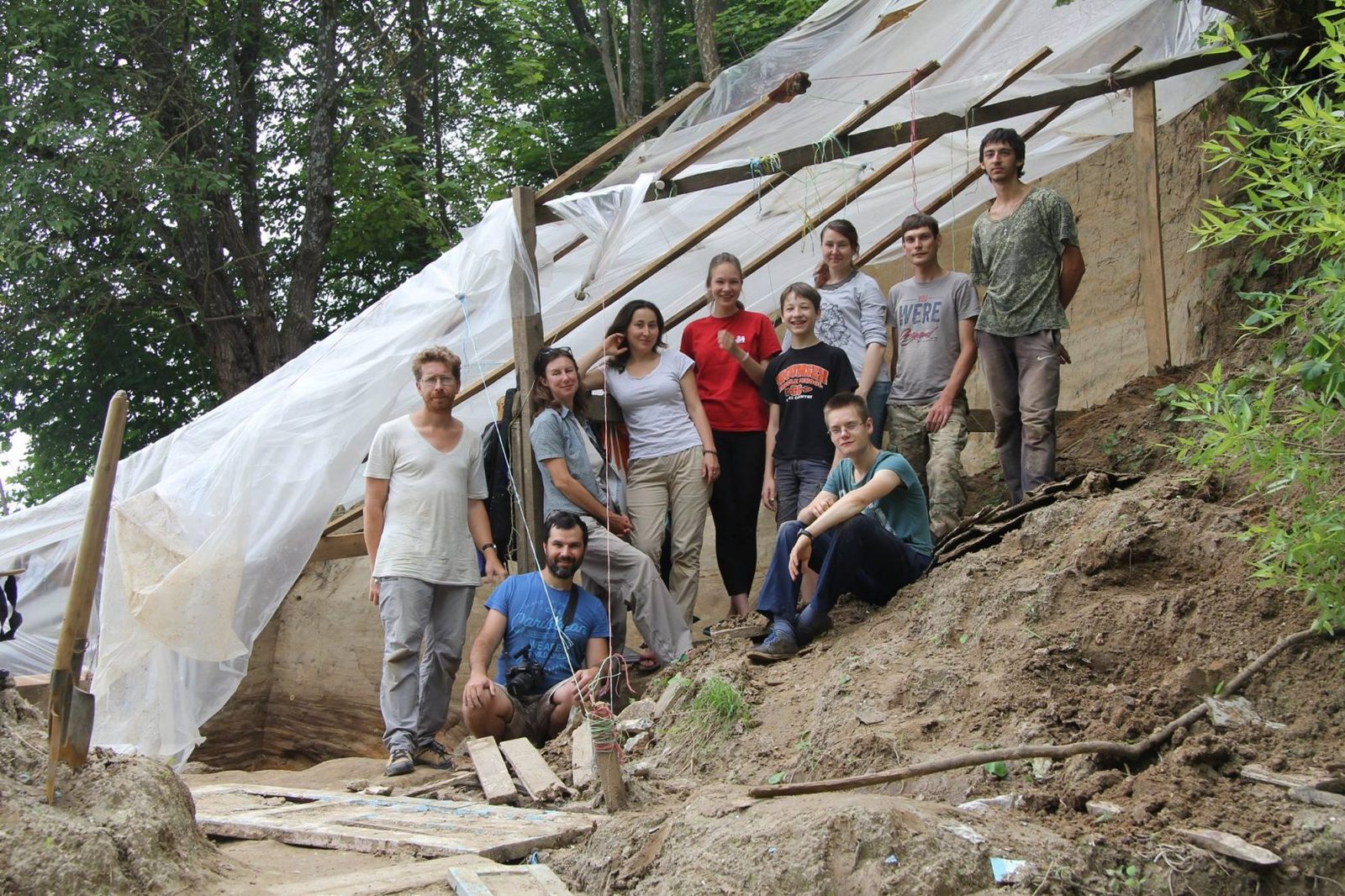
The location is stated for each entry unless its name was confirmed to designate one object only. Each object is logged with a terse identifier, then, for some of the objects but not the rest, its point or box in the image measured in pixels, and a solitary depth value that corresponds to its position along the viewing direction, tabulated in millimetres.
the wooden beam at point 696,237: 6508
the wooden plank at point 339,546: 6891
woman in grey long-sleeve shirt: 5918
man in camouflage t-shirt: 5469
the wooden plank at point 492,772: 4586
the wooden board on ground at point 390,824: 3814
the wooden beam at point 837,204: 6742
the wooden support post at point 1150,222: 6137
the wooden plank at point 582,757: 4672
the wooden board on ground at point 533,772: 4590
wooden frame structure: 6145
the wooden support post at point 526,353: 6273
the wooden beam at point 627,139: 6820
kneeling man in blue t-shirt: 5512
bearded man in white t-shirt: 5457
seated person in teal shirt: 5008
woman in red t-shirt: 6082
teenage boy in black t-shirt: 5766
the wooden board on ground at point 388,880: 3324
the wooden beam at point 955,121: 6047
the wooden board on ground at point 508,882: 3334
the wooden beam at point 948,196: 7145
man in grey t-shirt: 5723
